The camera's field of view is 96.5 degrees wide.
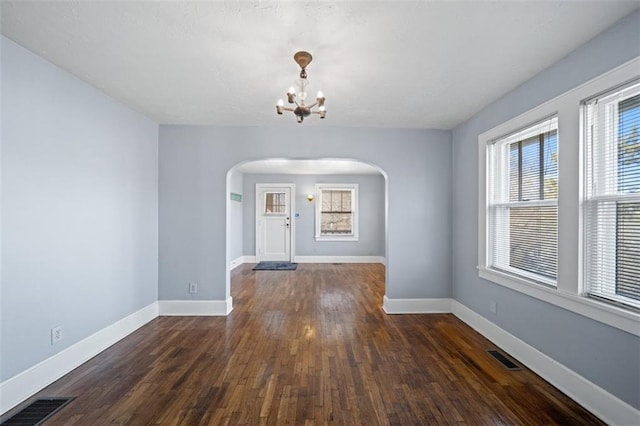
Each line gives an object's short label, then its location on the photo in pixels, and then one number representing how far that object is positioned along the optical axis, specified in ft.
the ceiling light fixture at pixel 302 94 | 6.87
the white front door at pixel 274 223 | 25.88
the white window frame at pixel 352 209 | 25.96
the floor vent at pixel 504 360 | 8.20
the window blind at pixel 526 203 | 7.91
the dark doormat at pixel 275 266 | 22.63
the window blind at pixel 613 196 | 5.89
